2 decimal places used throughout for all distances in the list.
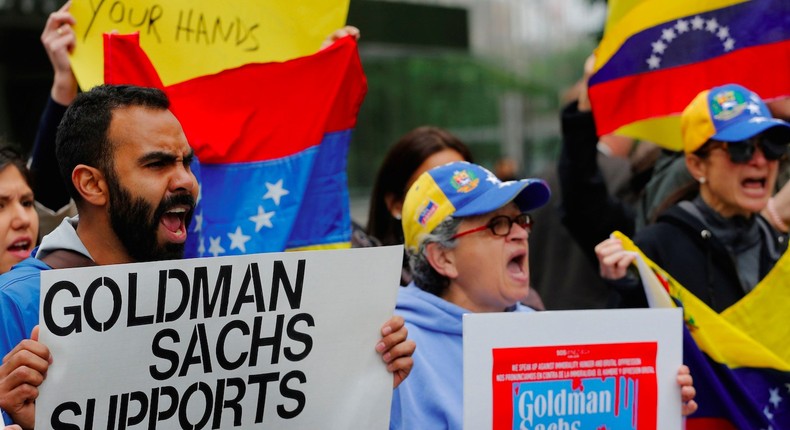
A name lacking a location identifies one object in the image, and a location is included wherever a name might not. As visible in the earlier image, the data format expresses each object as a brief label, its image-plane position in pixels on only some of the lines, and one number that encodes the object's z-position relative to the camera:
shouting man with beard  6.43
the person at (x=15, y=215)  8.39
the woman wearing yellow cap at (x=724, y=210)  9.15
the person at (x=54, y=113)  8.69
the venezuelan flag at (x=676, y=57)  10.73
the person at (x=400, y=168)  10.52
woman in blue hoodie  7.83
